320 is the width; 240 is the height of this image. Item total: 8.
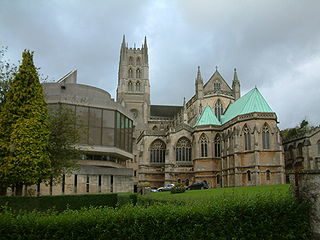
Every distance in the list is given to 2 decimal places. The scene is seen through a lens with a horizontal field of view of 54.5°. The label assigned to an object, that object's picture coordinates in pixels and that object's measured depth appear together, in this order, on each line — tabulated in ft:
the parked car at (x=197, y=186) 129.80
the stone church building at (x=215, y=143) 137.08
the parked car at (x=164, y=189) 140.75
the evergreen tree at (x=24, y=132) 59.57
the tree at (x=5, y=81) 70.33
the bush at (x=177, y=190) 95.81
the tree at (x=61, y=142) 70.38
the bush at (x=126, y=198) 72.29
